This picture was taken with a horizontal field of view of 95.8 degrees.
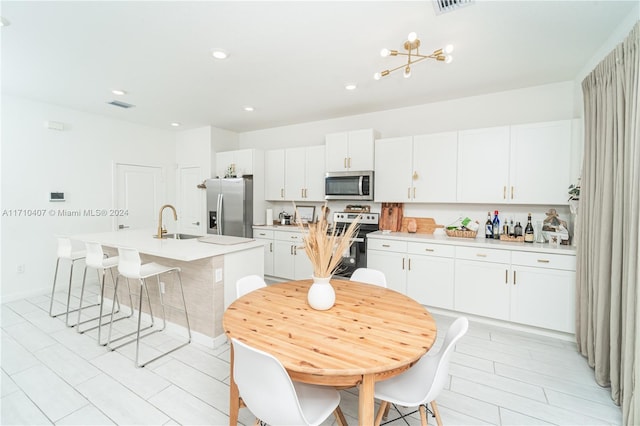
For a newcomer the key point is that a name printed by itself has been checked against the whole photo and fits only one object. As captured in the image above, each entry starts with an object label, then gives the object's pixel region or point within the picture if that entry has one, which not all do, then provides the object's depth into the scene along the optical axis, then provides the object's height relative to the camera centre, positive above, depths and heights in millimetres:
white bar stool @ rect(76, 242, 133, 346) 2867 -551
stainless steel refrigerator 4809 +26
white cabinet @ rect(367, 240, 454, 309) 3332 -725
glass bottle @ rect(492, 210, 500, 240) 3455 -216
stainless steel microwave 4043 +318
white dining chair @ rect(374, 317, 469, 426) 1354 -896
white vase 1691 -513
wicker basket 3449 -296
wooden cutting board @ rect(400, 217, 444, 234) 3934 -219
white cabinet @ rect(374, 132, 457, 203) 3557 +518
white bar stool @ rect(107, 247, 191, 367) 2520 -587
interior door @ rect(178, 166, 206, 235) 5449 +80
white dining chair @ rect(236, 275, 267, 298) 2027 -570
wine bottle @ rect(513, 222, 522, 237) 3305 -239
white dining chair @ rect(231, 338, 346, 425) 1115 -753
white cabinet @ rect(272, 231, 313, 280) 4423 -802
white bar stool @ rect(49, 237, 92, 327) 3178 -489
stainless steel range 3947 -550
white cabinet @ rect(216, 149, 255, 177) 4949 +799
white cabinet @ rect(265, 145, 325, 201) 4602 +557
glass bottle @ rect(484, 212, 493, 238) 3459 -241
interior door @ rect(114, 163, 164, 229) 4871 +207
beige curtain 1700 -130
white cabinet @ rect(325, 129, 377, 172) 4051 +831
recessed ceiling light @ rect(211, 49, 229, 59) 2501 +1346
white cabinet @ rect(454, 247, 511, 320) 3029 -792
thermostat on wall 4089 +126
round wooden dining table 1171 -615
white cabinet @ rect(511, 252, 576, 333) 2744 -795
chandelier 1963 +1148
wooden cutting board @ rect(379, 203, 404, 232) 4096 -118
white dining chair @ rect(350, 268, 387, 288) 2279 -561
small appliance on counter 5063 -194
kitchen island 2658 -621
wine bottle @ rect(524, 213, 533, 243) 3154 -263
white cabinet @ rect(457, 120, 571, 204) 3006 +503
